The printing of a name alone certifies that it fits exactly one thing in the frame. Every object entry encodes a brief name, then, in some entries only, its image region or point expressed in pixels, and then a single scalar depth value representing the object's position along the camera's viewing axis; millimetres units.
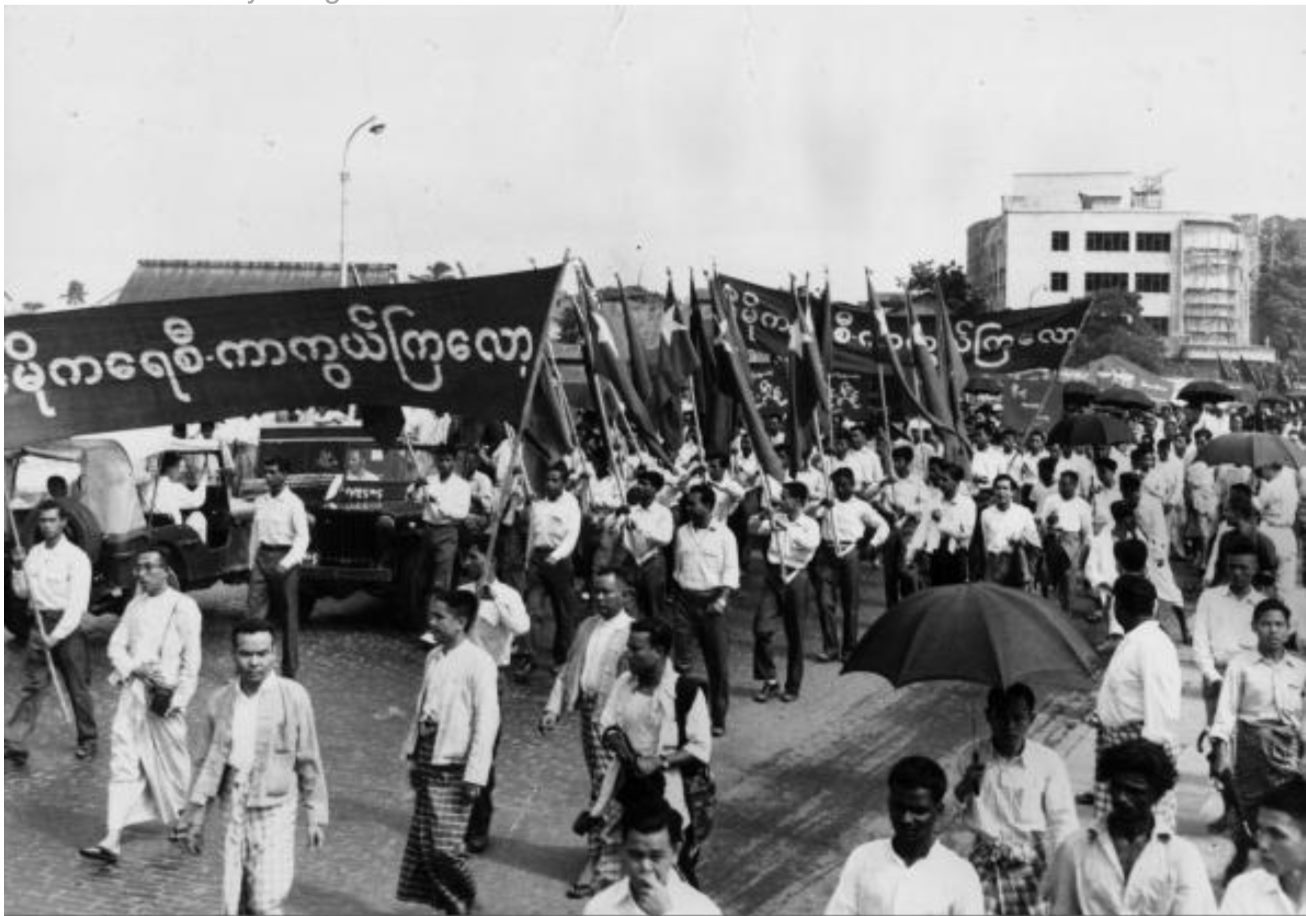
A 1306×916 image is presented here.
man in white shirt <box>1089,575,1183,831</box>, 7043
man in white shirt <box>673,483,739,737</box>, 10906
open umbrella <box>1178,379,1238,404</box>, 22422
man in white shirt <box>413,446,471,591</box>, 13445
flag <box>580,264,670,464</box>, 12633
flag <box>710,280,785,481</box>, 11781
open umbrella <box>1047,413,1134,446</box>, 17672
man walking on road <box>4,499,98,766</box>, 9625
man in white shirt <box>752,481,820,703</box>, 11923
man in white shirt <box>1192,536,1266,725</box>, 8430
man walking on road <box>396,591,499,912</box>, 7223
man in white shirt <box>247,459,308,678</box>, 11781
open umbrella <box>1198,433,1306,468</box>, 14375
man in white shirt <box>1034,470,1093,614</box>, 14695
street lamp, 28062
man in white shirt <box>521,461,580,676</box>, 12531
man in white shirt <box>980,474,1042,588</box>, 13758
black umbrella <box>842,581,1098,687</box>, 6258
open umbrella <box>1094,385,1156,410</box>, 23594
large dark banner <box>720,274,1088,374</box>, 16656
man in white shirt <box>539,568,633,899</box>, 7887
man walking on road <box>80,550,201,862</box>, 8352
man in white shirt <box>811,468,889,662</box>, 13164
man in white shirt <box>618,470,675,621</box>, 12781
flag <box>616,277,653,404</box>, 13523
